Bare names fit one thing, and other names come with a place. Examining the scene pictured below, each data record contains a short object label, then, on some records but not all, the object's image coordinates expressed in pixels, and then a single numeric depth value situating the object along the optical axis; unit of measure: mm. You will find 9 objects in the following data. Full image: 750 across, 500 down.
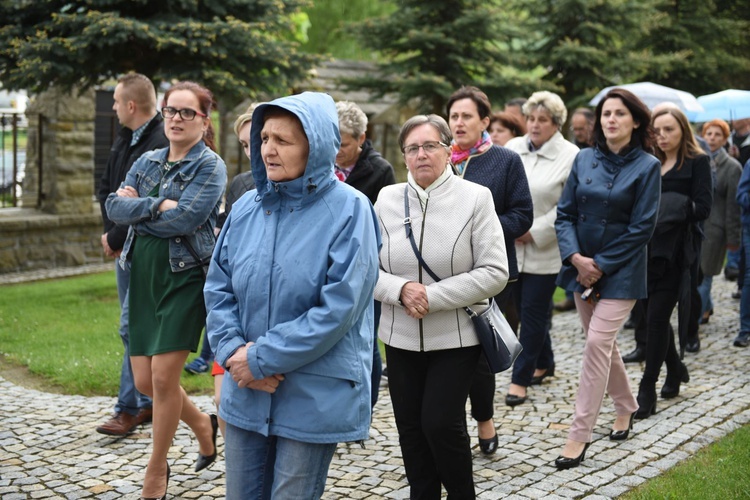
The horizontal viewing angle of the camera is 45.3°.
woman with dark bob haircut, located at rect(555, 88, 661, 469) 5625
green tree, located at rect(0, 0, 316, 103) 10992
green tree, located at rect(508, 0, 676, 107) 16406
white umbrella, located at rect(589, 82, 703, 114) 11734
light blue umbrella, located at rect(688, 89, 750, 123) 11914
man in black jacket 5996
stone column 13477
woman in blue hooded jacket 3312
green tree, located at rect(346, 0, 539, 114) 14812
